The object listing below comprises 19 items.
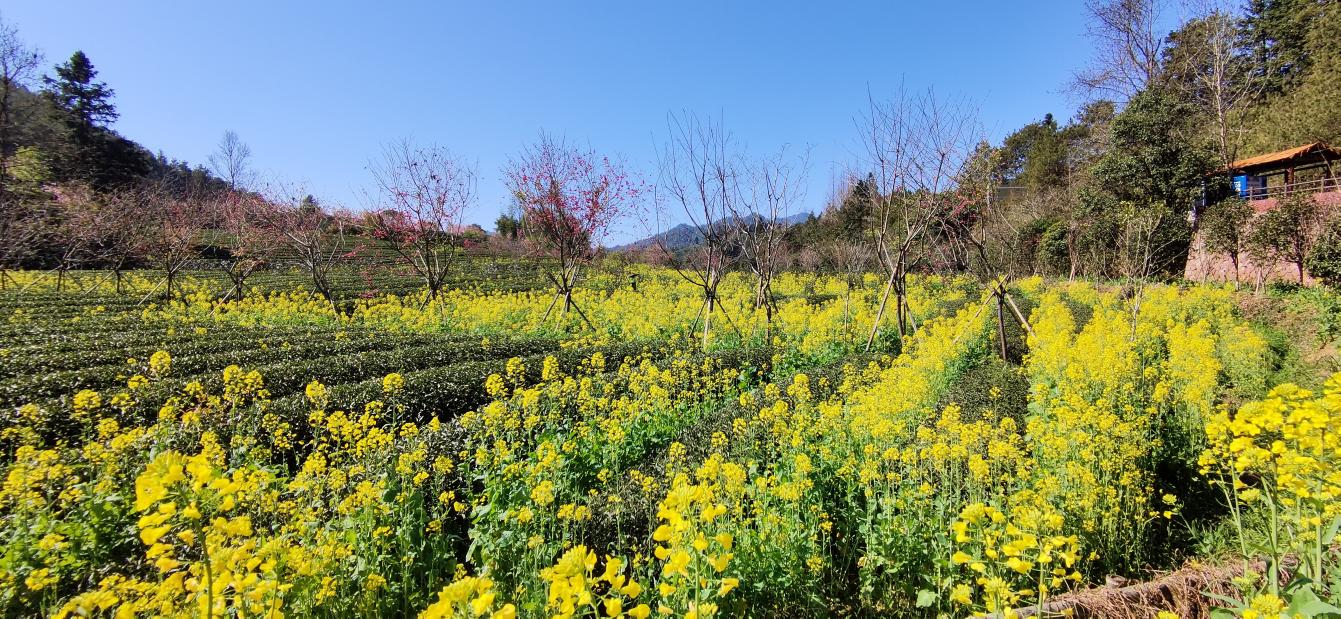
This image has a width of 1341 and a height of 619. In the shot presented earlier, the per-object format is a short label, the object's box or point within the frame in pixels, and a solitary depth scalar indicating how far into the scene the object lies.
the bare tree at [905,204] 10.09
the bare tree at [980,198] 9.44
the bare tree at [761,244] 13.15
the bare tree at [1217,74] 22.28
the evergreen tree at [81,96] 39.84
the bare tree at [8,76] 23.94
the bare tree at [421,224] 15.43
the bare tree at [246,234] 18.10
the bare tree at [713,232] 11.77
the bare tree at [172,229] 17.83
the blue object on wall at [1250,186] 22.27
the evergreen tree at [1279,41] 25.25
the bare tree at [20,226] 17.34
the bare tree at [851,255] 26.00
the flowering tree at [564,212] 14.32
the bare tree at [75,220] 18.78
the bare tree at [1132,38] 24.72
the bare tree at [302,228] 16.41
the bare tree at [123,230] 19.25
